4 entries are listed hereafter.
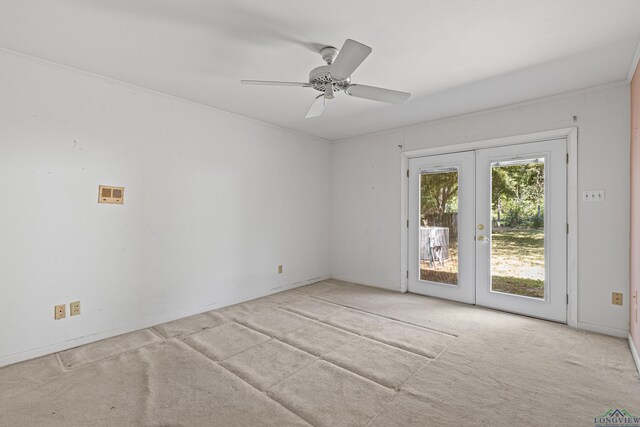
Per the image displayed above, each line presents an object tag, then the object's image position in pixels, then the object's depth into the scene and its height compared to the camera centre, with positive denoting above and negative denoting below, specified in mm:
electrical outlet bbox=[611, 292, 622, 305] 2894 -783
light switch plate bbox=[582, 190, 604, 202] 2984 +202
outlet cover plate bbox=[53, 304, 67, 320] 2594 -839
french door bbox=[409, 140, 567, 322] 3297 -145
